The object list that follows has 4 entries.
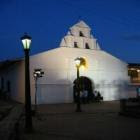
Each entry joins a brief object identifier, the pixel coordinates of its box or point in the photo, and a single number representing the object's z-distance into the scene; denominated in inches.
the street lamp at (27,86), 275.6
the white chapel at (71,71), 748.9
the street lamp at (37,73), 533.4
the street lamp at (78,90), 509.7
